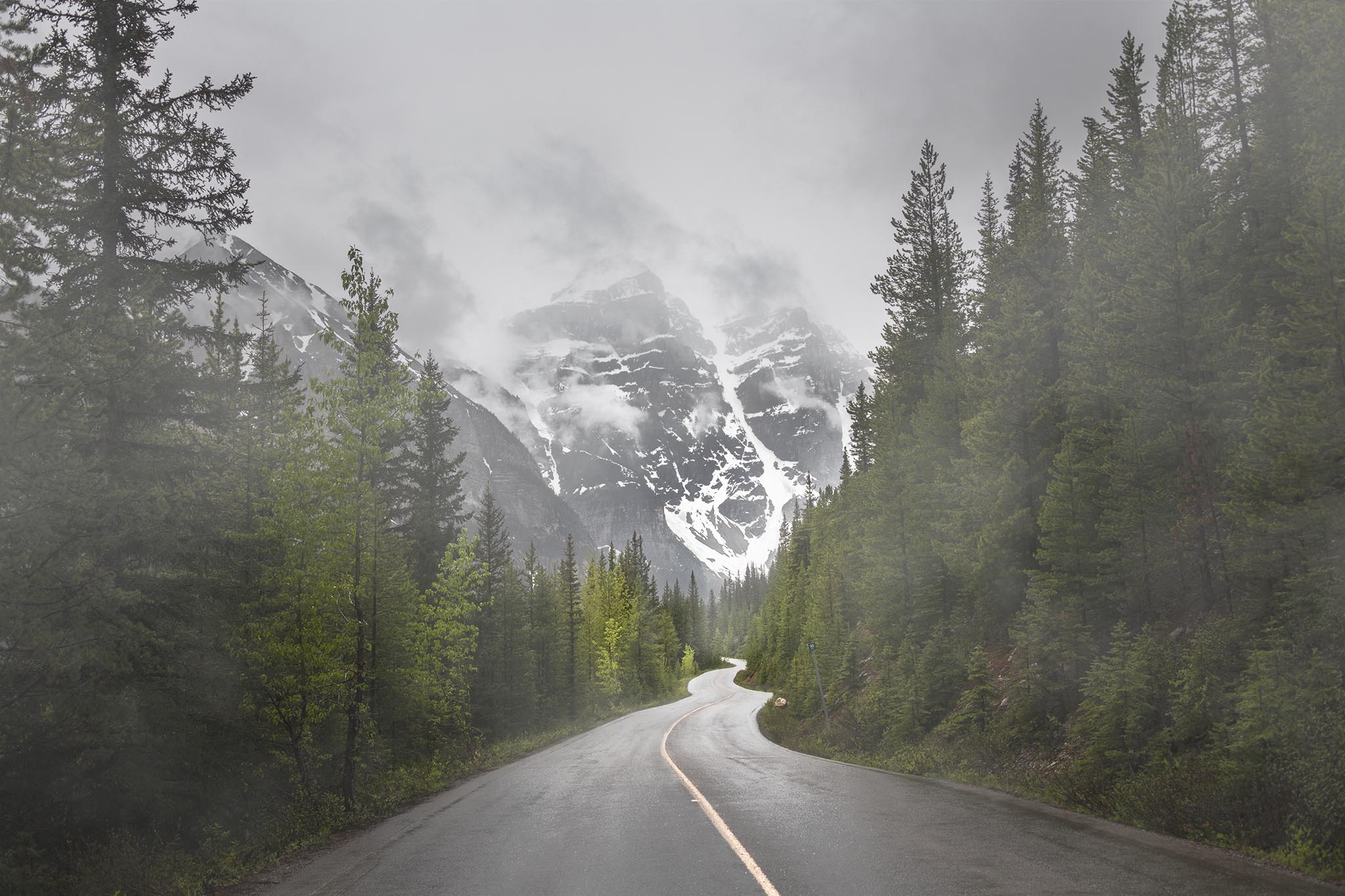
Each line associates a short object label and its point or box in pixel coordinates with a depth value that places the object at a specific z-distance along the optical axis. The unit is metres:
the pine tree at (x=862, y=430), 41.31
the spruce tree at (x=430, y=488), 30.87
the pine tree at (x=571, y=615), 50.91
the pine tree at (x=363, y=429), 14.82
